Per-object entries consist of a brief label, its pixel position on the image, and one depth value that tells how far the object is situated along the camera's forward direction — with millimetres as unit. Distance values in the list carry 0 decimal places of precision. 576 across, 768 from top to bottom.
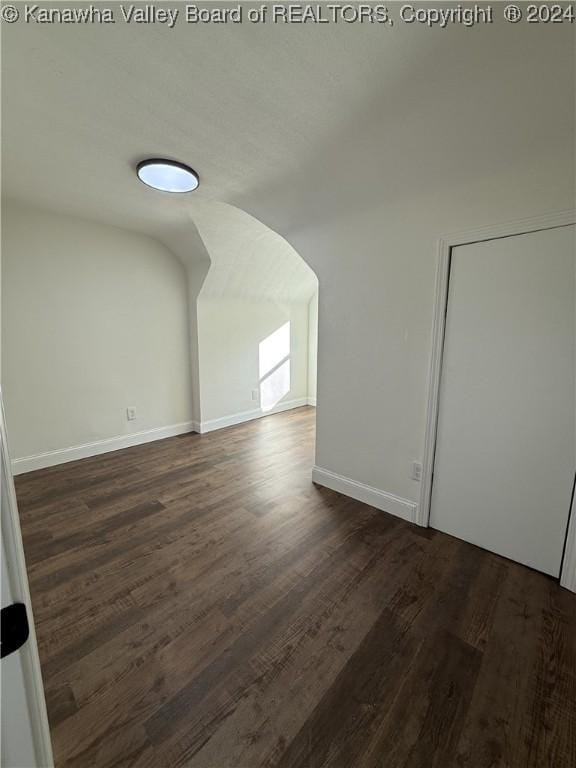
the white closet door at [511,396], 1590
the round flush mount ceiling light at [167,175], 1859
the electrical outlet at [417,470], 2129
